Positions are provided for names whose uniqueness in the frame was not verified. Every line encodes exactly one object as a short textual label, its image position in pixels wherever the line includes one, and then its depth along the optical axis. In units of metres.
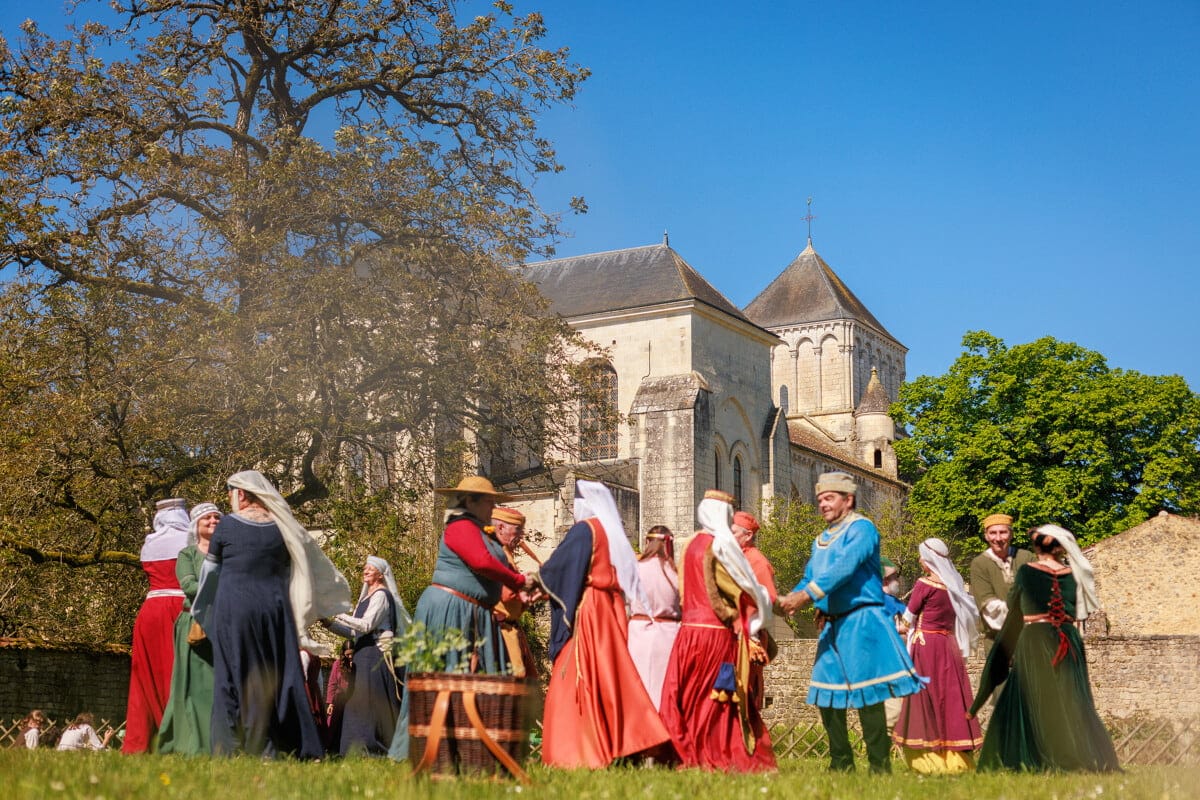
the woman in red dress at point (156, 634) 8.91
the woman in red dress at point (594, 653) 7.93
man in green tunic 10.47
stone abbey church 39.81
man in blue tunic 7.67
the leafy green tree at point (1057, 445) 44.84
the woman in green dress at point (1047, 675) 8.28
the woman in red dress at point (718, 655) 8.45
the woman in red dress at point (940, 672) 10.18
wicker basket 5.88
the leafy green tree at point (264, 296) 17.06
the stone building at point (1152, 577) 34.19
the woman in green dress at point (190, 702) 7.97
